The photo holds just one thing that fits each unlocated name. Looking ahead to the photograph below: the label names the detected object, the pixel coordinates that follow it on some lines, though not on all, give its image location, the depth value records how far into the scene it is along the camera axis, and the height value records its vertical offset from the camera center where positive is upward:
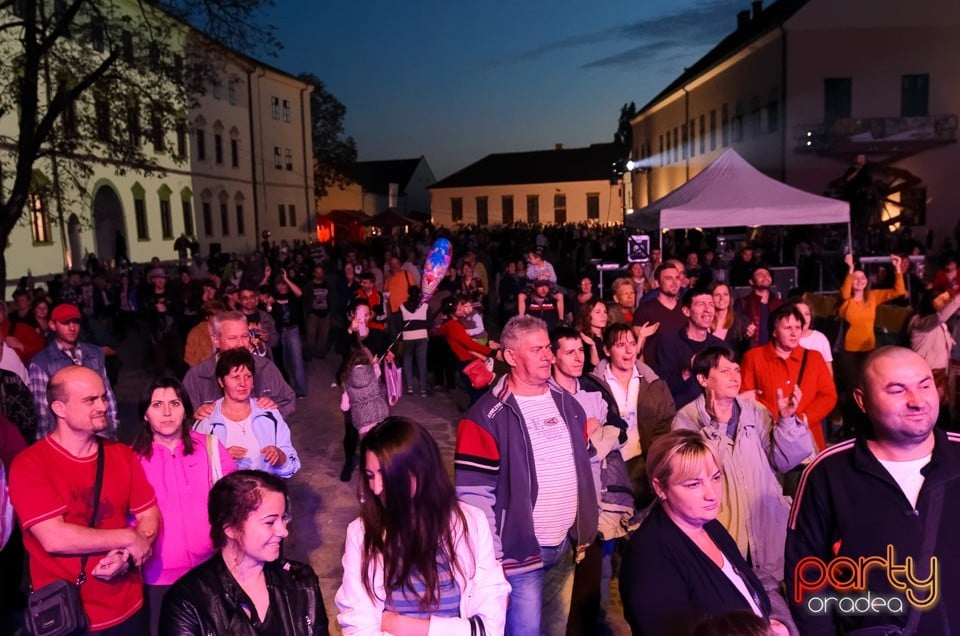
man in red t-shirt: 3.05 -0.98
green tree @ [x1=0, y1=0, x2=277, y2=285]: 14.20 +3.48
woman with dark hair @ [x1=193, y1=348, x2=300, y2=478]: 4.27 -0.92
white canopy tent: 11.61 +0.51
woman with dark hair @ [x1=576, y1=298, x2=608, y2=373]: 6.28 -0.69
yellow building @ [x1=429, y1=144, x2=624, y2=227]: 73.56 +4.89
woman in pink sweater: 3.54 -1.02
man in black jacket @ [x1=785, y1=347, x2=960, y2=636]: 2.53 -0.92
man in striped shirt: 3.42 -1.01
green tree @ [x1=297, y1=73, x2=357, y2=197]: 56.62 +7.77
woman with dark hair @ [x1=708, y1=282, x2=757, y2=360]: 6.70 -0.75
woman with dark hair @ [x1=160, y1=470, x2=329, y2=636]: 2.53 -1.08
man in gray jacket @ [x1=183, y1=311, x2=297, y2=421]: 4.98 -0.80
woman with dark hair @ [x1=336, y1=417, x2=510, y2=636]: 2.44 -0.94
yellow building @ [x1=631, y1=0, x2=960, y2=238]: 29.36 +5.19
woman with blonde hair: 2.51 -1.05
